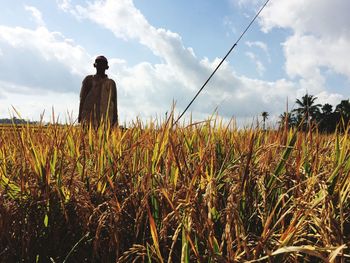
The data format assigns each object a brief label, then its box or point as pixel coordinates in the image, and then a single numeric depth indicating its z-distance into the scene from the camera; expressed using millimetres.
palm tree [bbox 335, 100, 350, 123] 61897
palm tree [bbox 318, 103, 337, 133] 71681
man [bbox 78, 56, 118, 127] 6340
